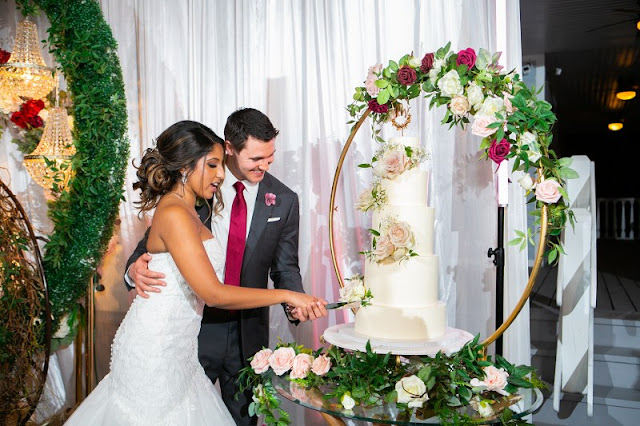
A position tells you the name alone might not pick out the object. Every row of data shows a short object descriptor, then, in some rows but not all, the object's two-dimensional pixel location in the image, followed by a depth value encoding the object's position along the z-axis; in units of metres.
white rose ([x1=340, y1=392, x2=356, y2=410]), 2.18
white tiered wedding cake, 2.61
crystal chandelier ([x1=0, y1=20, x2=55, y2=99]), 4.39
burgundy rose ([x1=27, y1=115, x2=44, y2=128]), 4.56
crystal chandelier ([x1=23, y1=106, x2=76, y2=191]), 4.20
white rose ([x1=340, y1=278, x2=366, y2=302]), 2.71
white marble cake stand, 2.45
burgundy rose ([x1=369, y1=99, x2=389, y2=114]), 3.01
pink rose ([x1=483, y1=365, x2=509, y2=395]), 2.26
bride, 2.38
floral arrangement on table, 2.17
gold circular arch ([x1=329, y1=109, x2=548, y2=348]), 2.57
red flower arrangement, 4.54
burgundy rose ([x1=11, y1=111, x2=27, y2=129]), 4.56
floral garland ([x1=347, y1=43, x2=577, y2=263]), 2.56
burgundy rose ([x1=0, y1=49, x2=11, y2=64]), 4.46
